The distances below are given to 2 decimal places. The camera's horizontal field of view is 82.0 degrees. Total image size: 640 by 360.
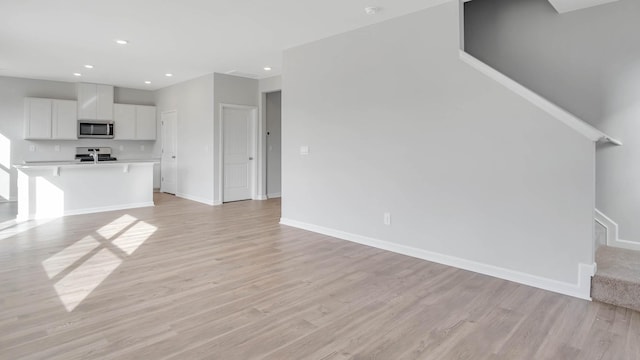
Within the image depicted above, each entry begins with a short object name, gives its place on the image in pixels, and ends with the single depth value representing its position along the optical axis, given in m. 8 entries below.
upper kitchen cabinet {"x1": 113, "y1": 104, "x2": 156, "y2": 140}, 8.55
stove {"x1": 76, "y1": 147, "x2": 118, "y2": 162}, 8.10
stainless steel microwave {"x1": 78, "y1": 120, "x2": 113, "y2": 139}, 8.12
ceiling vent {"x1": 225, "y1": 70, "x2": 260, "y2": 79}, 7.01
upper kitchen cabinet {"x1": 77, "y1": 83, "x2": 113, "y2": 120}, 8.10
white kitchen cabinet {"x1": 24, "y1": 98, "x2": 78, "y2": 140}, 7.51
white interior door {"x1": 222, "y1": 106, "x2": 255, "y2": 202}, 7.40
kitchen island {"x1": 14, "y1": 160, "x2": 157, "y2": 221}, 5.67
